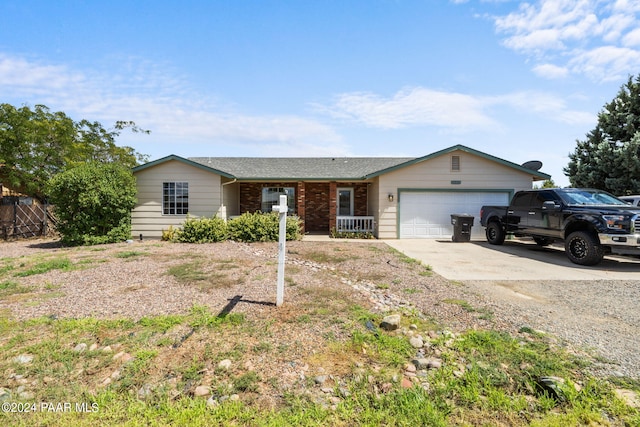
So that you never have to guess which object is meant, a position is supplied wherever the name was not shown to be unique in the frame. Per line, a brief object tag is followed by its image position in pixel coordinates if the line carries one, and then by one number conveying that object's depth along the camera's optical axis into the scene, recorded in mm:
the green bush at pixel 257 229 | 11617
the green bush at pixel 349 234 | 13203
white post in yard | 4152
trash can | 11820
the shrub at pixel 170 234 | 11670
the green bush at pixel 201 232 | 11453
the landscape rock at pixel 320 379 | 2648
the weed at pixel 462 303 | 4270
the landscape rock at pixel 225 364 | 2834
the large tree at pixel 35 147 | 15859
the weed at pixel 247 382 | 2572
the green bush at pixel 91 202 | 10531
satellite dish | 13023
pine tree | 14203
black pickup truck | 6941
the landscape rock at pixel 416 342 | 3257
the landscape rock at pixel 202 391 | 2523
